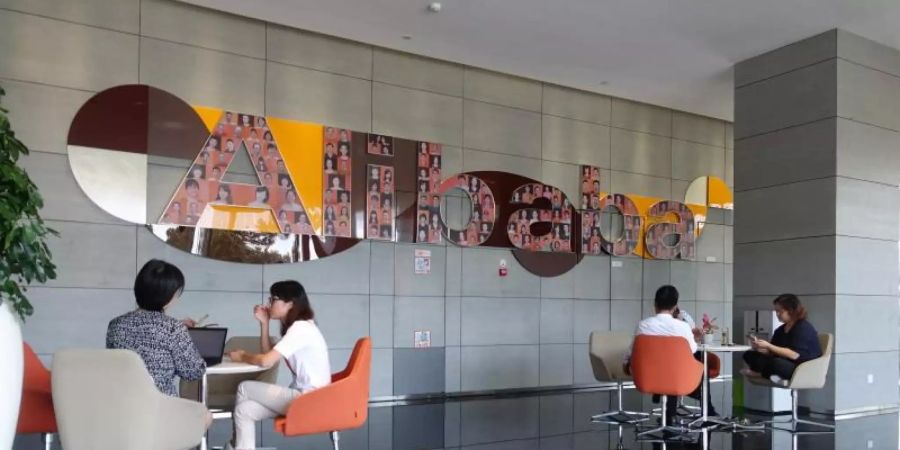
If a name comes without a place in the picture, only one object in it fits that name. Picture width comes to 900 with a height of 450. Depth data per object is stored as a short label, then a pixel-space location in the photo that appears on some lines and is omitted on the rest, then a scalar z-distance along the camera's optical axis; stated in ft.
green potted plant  11.62
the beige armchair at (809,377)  20.58
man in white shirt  19.17
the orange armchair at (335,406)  12.95
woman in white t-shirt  13.32
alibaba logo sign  21.95
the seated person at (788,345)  20.77
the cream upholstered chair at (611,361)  22.65
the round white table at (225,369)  12.49
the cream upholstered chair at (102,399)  10.84
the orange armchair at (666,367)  18.62
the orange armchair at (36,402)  13.29
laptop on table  12.85
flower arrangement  21.93
